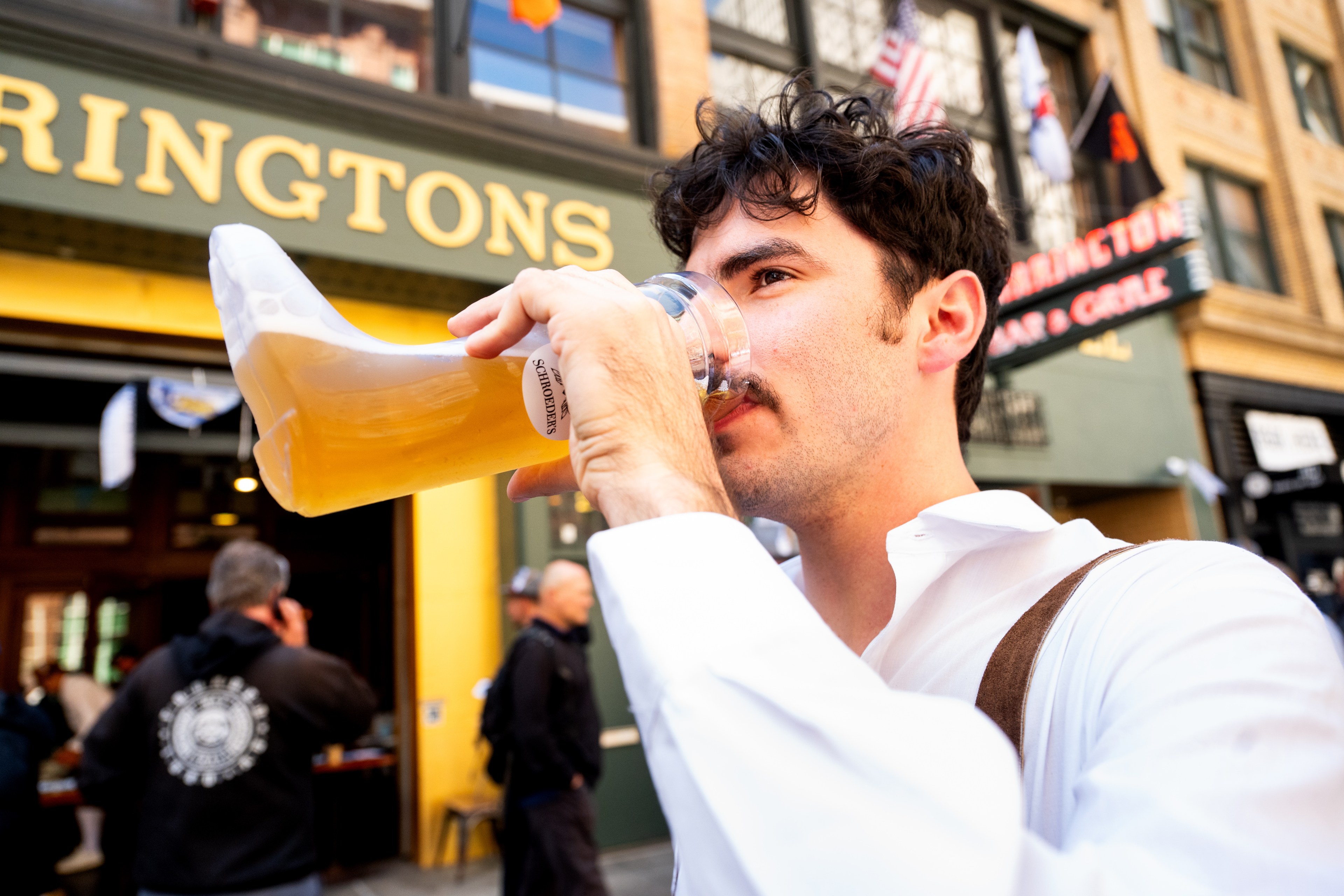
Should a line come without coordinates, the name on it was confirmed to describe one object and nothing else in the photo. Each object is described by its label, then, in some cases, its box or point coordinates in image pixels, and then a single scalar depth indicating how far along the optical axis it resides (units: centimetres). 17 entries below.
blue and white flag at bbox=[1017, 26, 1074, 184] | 723
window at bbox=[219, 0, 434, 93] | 519
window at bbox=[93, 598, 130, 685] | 734
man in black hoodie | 258
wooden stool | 488
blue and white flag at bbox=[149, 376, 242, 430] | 452
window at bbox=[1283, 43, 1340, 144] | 1227
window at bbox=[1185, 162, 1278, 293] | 1052
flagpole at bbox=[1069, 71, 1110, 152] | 782
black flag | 785
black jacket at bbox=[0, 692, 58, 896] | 314
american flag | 612
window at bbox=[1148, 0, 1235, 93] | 1105
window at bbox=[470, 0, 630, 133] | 611
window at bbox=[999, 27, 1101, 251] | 933
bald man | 379
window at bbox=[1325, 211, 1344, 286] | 1176
